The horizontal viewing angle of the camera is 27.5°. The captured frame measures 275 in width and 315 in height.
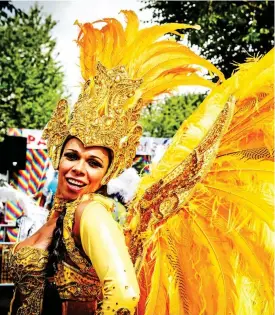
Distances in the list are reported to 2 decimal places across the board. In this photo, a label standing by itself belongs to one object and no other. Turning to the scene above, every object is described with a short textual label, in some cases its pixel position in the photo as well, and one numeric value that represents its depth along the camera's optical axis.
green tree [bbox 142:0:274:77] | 11.22
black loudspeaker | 11.20
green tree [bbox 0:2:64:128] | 18.28
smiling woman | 1.98
